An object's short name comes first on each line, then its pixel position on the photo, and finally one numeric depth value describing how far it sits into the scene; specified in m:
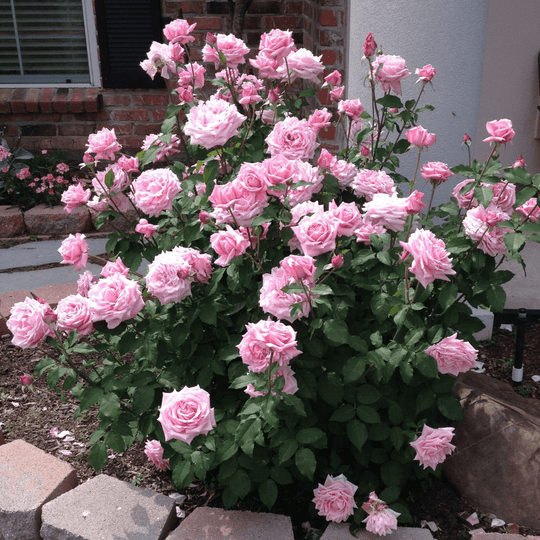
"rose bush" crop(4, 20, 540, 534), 1.30
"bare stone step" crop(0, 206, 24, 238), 3.66
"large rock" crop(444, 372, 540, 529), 1.65
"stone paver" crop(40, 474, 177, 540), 1.55
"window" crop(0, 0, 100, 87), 4.17
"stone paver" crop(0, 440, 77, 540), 1.65
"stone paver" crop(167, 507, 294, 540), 1.51
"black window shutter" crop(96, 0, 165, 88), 3.86
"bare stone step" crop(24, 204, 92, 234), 3.71
